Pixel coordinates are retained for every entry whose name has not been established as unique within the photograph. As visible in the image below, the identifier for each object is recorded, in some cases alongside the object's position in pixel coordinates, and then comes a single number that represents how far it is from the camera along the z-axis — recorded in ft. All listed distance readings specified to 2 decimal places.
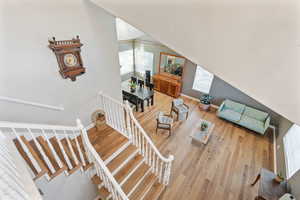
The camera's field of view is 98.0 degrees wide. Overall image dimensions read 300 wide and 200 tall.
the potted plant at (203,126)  13.97
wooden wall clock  7.27
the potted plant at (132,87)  18.84
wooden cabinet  21.36
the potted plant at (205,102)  18.97
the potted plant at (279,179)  8.35
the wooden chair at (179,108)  16.49
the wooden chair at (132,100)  18.28
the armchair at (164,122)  14.40
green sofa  14.95
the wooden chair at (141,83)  19.68
